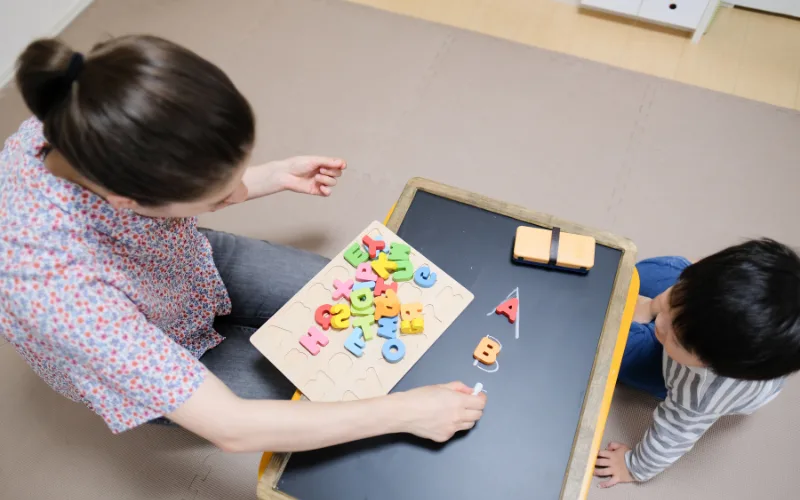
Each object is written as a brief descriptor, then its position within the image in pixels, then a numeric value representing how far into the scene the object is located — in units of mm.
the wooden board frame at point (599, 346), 811
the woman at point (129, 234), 641
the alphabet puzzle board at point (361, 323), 882
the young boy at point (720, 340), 803
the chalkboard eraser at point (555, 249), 954
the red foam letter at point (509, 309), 923
